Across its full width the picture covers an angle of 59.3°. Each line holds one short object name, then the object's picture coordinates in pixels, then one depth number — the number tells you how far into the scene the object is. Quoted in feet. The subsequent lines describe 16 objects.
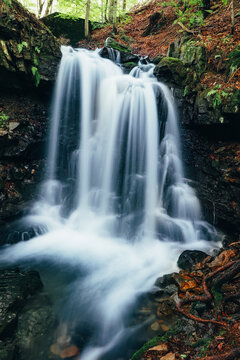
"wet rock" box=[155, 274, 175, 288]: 13.34
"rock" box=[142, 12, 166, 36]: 45.10
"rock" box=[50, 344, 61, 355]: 9.16
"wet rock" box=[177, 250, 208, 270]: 14.73
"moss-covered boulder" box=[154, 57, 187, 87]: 25.61
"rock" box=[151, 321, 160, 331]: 10.23
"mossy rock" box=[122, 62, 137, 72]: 31.60
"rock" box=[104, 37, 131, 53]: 37.93
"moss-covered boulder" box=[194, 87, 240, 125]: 19.26
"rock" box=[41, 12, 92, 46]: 43.01
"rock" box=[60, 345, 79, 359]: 9.09
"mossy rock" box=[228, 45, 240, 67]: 20.40
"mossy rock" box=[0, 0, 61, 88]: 19.93
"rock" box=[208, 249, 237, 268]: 13.14
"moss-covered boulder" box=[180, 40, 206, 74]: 24.43
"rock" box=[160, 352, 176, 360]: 7.22
